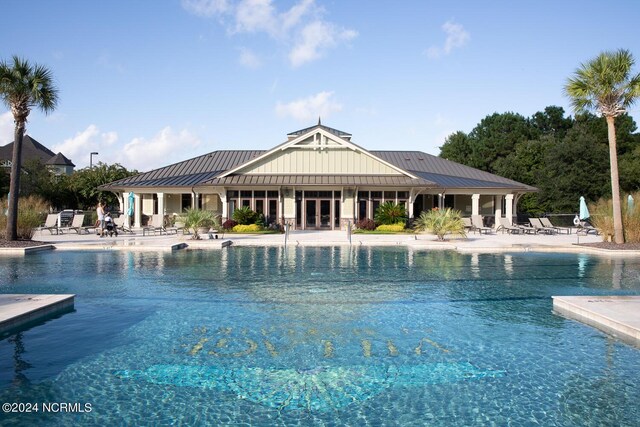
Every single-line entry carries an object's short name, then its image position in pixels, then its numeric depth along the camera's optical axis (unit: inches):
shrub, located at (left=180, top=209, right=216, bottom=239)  888.3
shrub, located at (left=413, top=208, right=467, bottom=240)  891.4
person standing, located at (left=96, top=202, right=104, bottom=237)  967.3
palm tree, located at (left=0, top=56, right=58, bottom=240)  764.6
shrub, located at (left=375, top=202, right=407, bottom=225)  1165.1
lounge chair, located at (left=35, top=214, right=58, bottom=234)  1111.8
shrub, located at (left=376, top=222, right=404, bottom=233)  1123.9
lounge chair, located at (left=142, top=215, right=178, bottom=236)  1089.4
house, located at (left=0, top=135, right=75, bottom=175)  2986.7
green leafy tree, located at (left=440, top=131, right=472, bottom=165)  2316.7
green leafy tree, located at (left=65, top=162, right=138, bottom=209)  1909.4
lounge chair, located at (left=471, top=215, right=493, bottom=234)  1159.6
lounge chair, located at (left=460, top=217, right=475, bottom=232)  1172.3
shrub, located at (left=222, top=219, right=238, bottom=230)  1144.2
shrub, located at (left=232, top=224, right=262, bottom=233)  1122.0
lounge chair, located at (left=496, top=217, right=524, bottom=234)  1132.5
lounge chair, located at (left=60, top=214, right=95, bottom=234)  1067.5
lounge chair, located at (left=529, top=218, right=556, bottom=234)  1125.1
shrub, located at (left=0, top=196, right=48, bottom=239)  779.4
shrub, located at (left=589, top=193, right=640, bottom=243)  799.7
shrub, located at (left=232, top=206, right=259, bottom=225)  1168.2
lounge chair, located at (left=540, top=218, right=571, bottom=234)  1191.7
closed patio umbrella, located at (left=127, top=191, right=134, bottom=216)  1104.6
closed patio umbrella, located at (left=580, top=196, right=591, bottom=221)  887.1
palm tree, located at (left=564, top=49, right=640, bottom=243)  779.4
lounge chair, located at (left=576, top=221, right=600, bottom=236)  1132.9
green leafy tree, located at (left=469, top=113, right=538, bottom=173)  2230.6
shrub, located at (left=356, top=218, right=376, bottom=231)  1155.9
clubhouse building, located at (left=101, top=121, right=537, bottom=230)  1218.6
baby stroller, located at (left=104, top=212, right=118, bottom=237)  982.3
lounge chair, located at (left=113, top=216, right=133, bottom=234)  1116.0
